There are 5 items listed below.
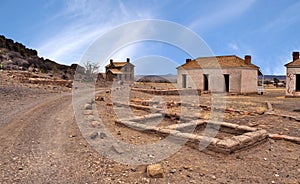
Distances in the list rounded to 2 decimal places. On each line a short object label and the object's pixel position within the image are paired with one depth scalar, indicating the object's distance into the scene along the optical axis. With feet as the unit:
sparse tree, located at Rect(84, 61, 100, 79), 142.37
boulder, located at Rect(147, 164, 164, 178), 14.21
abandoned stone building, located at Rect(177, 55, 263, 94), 83.76
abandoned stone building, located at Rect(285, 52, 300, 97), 71.14
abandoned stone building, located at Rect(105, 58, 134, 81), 161.99
